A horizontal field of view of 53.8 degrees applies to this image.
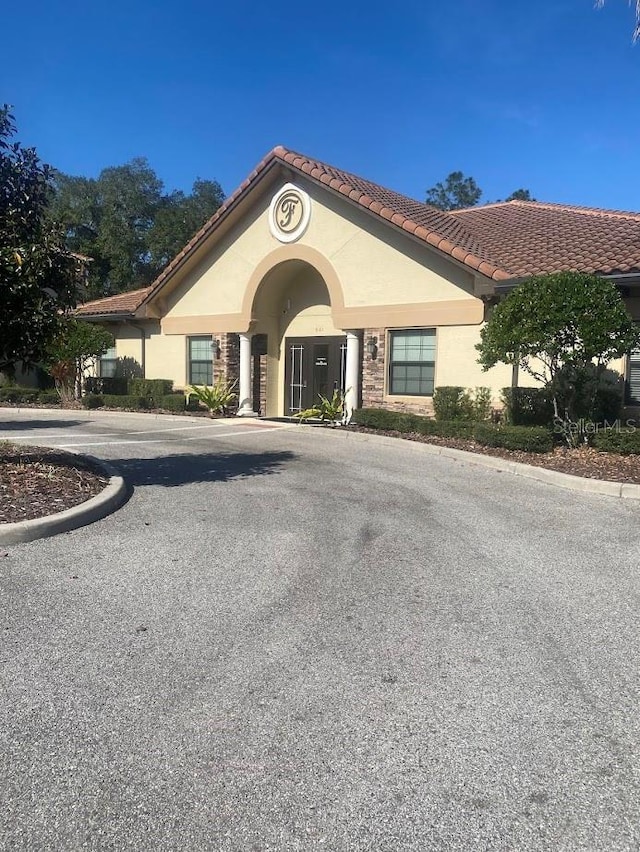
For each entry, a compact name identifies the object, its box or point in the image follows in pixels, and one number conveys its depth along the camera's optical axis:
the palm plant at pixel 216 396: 18.23
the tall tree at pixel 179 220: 43.25
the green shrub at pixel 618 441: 9.77
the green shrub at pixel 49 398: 21.61
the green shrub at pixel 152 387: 20.31
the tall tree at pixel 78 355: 20.17
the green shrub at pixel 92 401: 20.36
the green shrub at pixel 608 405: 12.04
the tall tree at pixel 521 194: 63.88
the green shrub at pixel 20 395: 22.03
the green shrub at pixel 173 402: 18.94
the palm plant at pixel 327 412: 16.00
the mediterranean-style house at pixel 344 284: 14.15
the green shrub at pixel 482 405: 13.73
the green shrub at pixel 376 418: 13.95
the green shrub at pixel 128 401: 19.67
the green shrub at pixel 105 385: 21.86
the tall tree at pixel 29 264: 7.11
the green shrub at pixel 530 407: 12.12
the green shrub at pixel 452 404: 13.80
